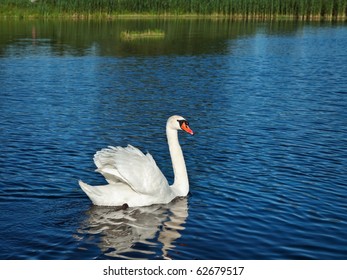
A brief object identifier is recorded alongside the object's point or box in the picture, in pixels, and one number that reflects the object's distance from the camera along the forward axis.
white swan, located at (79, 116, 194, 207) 13.21
